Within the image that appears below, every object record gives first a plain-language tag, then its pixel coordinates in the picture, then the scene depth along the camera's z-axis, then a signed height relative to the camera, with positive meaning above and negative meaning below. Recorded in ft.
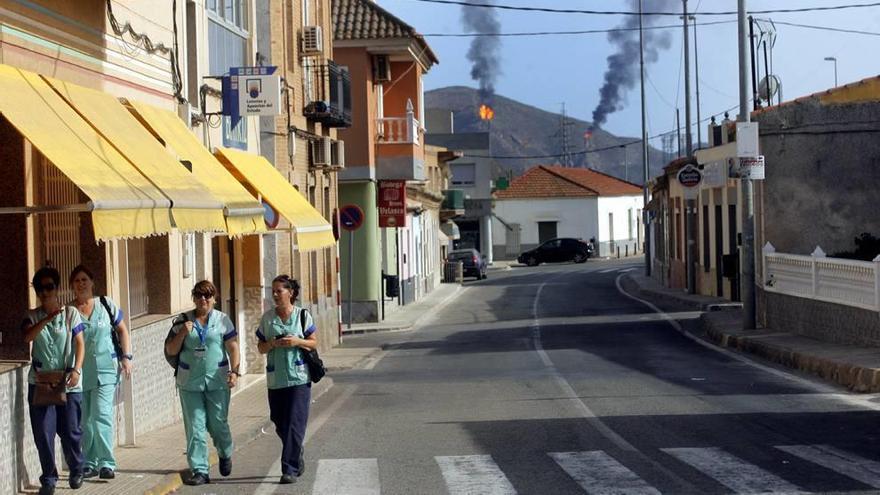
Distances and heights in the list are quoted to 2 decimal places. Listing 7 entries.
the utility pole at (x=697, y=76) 190.39 +21.43
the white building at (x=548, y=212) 319.06 +3.12
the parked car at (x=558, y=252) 281.13 -5.87
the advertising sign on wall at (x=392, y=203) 124.06 +2.48
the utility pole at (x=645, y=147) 193.04 +10.92
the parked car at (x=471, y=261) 217.31 -5.62
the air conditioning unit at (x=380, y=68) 127.54 +15.81
